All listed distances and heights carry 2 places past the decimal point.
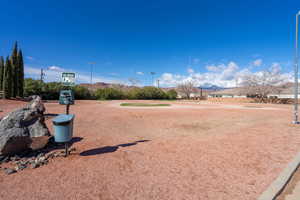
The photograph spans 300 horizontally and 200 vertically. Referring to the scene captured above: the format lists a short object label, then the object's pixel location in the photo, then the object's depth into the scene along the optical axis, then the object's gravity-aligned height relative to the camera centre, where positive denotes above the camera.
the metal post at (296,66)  7.99 +1.95
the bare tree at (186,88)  64.25 +5.20
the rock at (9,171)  2.91 -1.49
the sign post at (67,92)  4.05 +0.19
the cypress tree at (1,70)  25.69 +4.98
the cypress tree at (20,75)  26.25 +4.26
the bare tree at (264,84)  37.53 +4.21
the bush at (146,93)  43.83 +1.96
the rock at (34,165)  3.13 -1.47
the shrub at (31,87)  29.45 +2.34
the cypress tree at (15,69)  25.15 +5.12
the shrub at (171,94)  51.11 +1.93
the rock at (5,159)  3.39 -1.47
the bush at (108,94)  38.72 +1.40
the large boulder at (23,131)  3.53 -0.87
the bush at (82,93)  34.62 +1.47
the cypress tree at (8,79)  23.83 +3.19
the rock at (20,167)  3.05 -1.49
